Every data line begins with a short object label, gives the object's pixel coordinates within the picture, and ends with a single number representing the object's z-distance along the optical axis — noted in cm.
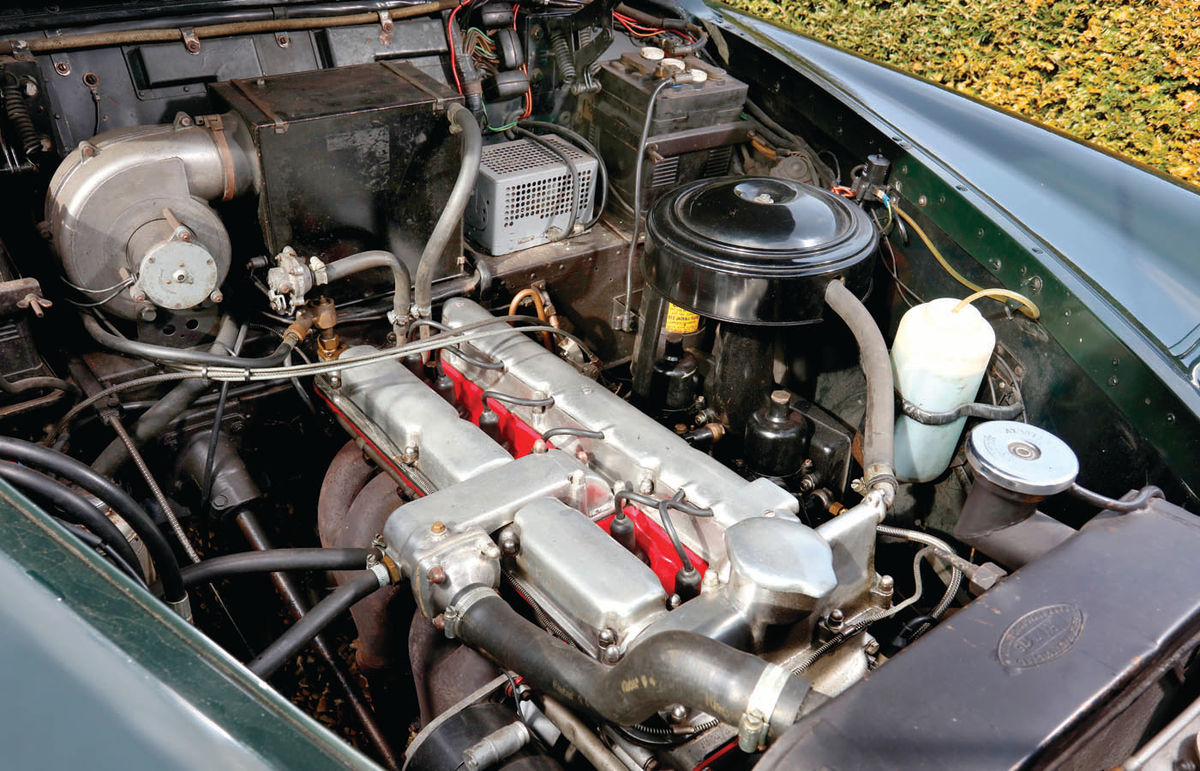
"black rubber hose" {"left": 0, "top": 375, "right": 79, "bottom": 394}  162
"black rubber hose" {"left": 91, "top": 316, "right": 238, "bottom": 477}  181
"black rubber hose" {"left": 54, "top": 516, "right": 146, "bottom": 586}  127
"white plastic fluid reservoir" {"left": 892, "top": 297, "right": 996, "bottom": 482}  165
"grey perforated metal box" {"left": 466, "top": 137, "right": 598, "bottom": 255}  219
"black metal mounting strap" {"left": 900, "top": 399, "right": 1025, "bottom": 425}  170
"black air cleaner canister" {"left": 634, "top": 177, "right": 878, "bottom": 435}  163
